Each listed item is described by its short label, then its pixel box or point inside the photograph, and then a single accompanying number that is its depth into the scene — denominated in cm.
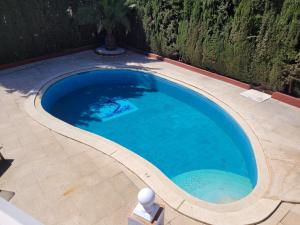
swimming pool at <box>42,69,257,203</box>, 916
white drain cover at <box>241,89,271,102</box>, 1252
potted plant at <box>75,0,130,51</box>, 1702
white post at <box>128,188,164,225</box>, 344
